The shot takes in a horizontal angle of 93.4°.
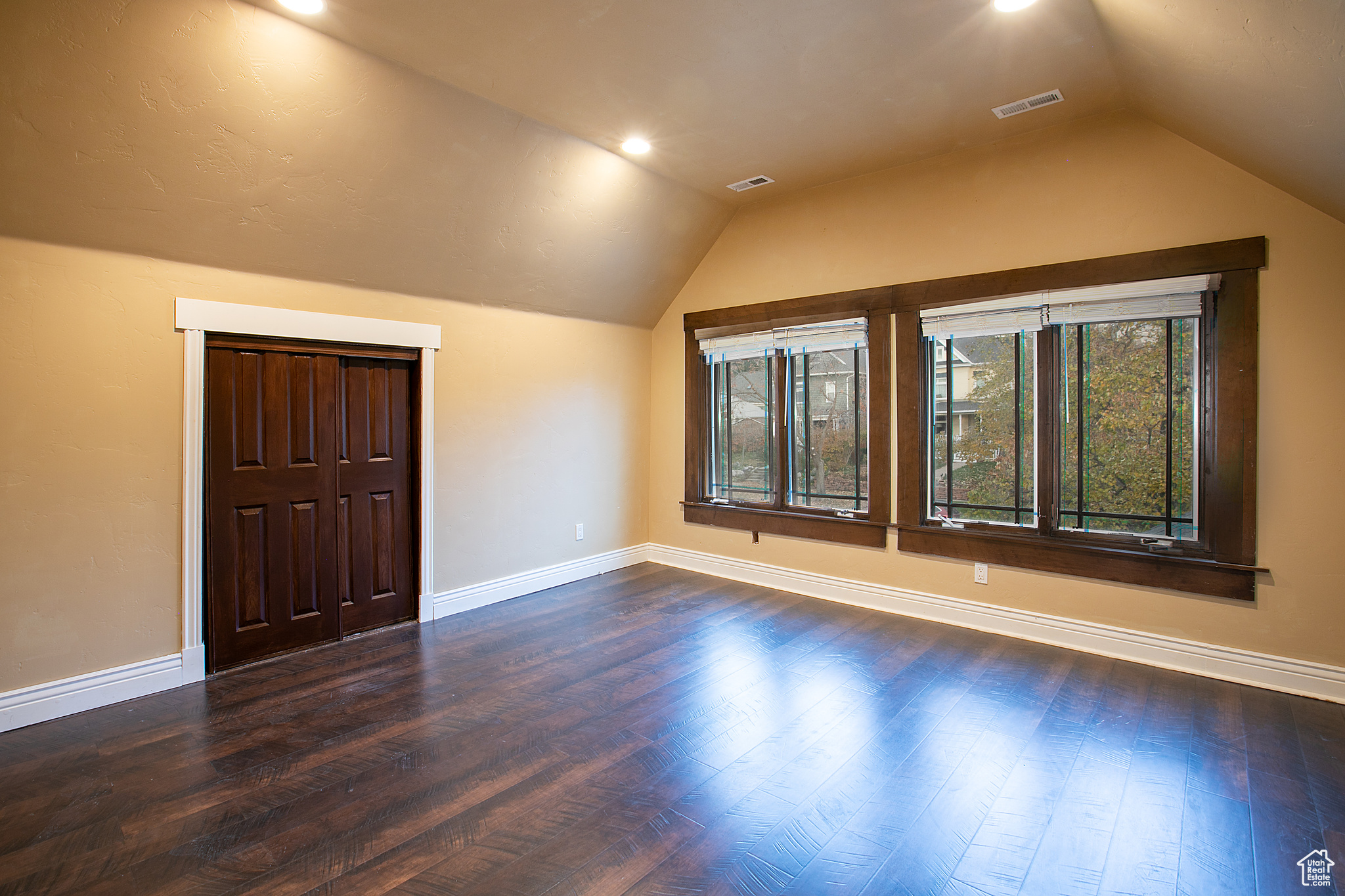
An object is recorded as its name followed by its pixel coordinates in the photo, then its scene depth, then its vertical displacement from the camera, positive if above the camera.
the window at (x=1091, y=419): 3.17 +0.16
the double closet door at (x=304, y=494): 3.32 -0.26
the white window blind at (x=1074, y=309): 3.27 +0.79
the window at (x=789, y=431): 4.52 +0.13
